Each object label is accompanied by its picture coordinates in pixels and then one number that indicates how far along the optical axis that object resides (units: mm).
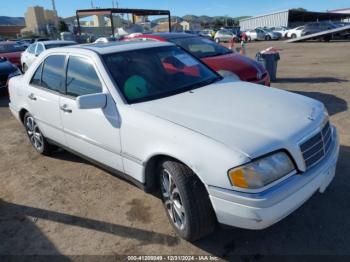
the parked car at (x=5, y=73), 9820
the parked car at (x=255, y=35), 38625
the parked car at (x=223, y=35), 36575
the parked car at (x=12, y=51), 13883
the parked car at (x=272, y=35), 37875
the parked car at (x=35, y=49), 12164
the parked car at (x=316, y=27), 34000
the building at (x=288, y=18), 50906
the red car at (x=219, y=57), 6965
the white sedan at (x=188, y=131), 2410
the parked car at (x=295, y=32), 35028
